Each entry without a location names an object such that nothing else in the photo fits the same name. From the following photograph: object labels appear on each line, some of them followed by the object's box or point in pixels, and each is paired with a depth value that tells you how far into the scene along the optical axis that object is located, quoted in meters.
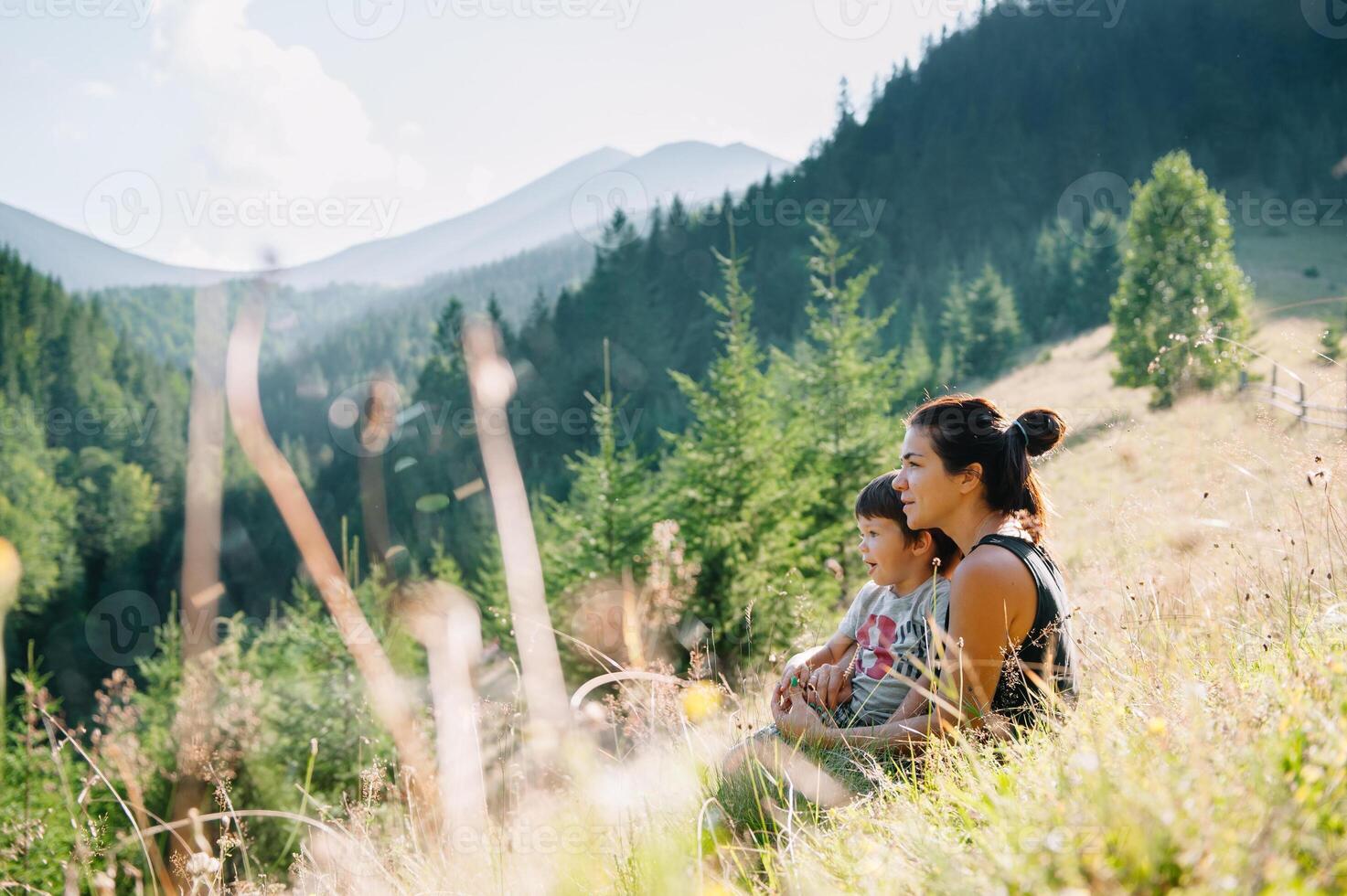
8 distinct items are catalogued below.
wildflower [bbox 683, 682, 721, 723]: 2.70
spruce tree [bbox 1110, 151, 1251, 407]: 21.56
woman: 2.15
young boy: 2.61
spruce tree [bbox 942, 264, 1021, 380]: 44.53
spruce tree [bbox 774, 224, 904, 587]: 12.51
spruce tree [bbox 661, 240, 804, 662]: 11.52
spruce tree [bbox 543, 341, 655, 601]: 13.27
